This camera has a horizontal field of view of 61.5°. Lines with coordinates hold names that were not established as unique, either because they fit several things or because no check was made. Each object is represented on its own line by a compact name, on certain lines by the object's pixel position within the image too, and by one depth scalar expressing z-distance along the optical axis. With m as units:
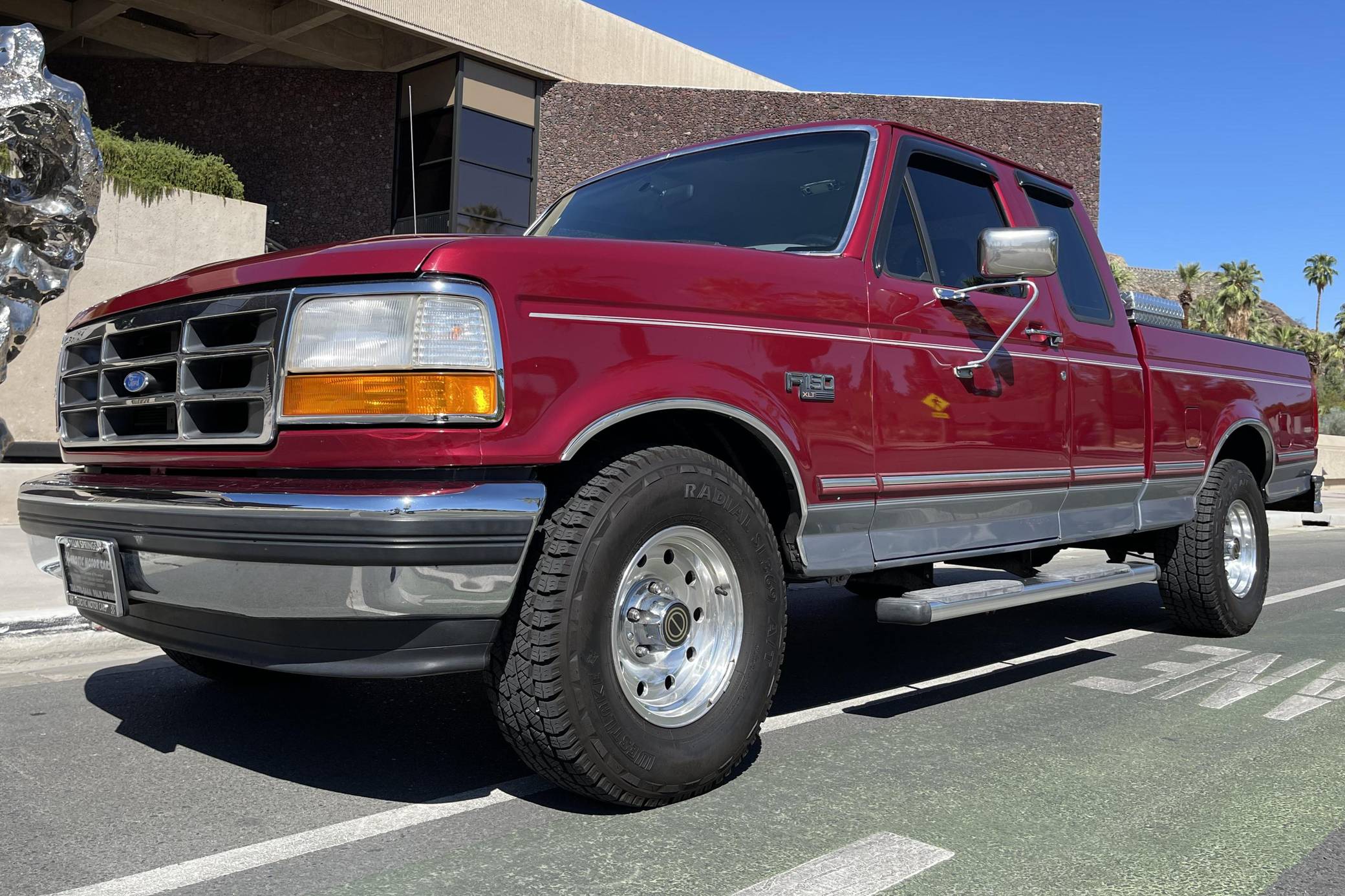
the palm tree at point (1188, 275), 57.50
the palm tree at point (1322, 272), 81.62
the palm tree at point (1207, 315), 58.00
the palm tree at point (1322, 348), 64.44
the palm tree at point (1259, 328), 60.83
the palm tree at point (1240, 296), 58.84
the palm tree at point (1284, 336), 63.59
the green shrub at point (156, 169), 12.73
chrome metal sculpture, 8.27
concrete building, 18.83
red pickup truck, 2.68
